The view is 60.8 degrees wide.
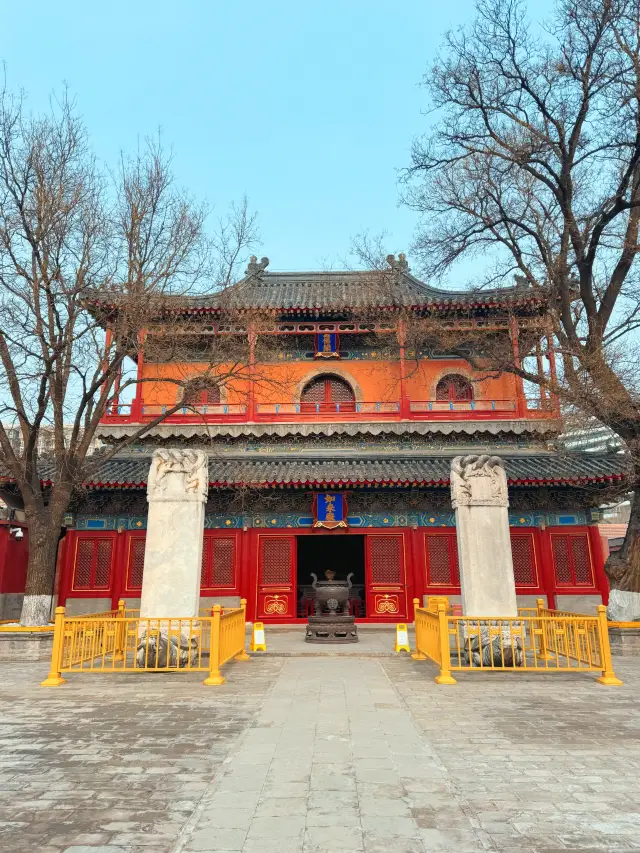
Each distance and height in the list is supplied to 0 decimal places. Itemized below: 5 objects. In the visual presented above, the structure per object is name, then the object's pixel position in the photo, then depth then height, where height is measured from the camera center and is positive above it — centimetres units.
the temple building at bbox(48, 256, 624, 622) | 1425 +318
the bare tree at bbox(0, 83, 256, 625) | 1091 +485
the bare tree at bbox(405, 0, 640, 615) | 1075 +730
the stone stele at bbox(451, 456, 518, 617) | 855 +43
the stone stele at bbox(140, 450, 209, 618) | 864 +54
